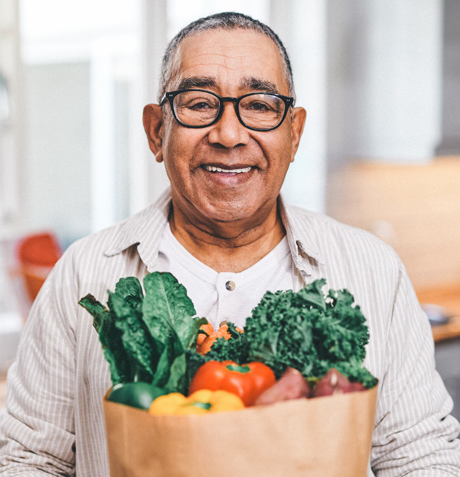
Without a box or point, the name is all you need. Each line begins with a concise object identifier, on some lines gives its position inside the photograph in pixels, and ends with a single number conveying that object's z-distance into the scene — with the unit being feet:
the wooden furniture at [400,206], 13.50
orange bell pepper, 3.10
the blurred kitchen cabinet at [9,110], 12.51
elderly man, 4.17
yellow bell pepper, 2.48
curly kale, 2.75
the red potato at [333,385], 2.58
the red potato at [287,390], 2.53
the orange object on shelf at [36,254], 10.69
